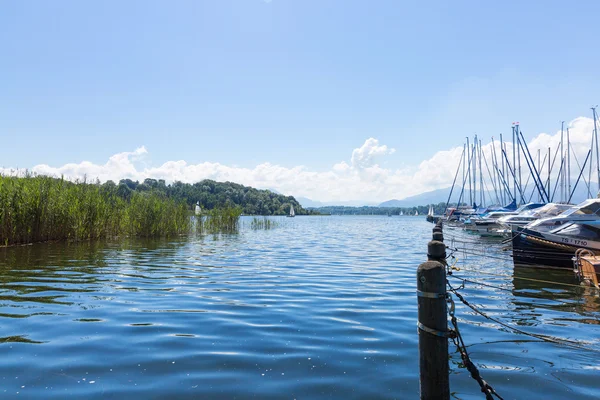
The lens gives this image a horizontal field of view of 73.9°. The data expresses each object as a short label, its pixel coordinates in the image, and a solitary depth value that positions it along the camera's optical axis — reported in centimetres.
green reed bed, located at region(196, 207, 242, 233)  3532
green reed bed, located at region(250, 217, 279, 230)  4746
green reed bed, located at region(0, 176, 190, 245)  1801
